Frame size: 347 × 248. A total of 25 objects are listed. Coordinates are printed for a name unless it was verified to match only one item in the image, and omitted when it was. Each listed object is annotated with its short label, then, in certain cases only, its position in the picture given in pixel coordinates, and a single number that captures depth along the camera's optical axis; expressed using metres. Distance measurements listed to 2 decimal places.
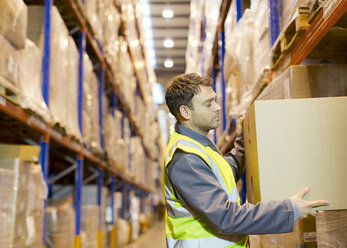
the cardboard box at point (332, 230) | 1.85
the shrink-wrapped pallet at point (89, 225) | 5.58
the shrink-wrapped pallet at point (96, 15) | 5.18
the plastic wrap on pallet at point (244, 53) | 3.39
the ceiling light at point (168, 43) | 16.48
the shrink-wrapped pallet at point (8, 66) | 2.63
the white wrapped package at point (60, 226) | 4.30
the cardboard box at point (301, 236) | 1.92
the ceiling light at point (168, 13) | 13.81
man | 1.63
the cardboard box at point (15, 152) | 2.97
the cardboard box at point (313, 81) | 2.10
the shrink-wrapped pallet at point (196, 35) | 9.07
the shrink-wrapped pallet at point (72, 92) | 4.25
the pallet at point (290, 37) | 1.95
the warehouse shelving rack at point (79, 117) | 3.33
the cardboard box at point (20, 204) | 2.68
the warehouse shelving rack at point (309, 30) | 1.64
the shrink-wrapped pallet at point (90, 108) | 5.21
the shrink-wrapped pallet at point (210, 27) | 6.08
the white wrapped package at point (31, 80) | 3.01
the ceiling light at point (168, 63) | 18.66
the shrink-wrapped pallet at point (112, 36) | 6.65
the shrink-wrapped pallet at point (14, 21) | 2.65
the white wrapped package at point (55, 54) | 3.75
